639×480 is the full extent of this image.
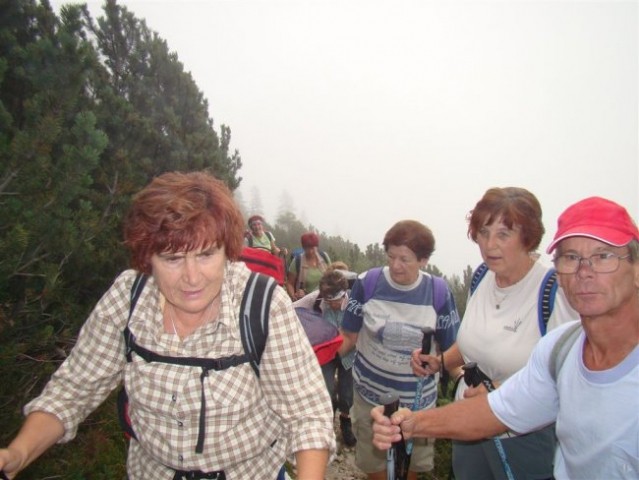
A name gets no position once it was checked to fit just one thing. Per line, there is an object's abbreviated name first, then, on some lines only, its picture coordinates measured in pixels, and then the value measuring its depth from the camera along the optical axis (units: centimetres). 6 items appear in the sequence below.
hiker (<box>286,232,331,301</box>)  627
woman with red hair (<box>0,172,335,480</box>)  140
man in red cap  131
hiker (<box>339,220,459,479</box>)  296
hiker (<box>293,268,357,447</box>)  389
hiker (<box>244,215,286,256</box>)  800
